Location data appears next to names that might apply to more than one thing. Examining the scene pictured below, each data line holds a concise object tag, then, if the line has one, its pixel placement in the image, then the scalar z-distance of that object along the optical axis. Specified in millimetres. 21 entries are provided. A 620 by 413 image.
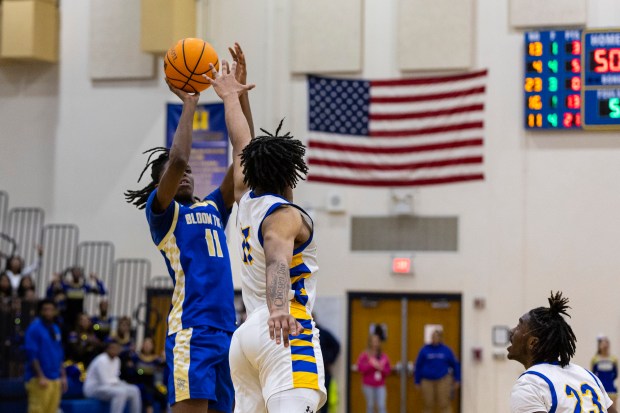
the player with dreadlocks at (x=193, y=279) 5211
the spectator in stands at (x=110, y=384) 13555
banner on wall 16328
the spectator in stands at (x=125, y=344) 14305
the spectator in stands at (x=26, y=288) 14982
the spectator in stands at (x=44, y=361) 12305
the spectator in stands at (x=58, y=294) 15352
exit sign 16812
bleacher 17547
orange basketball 5691
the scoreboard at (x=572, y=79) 15094
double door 16797
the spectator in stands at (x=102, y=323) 15301
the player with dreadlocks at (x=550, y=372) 4484
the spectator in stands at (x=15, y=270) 15664
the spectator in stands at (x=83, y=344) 14445
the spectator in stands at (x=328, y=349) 16781
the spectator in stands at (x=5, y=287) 14914
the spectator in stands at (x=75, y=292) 15605
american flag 16750
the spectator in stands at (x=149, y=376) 14406
